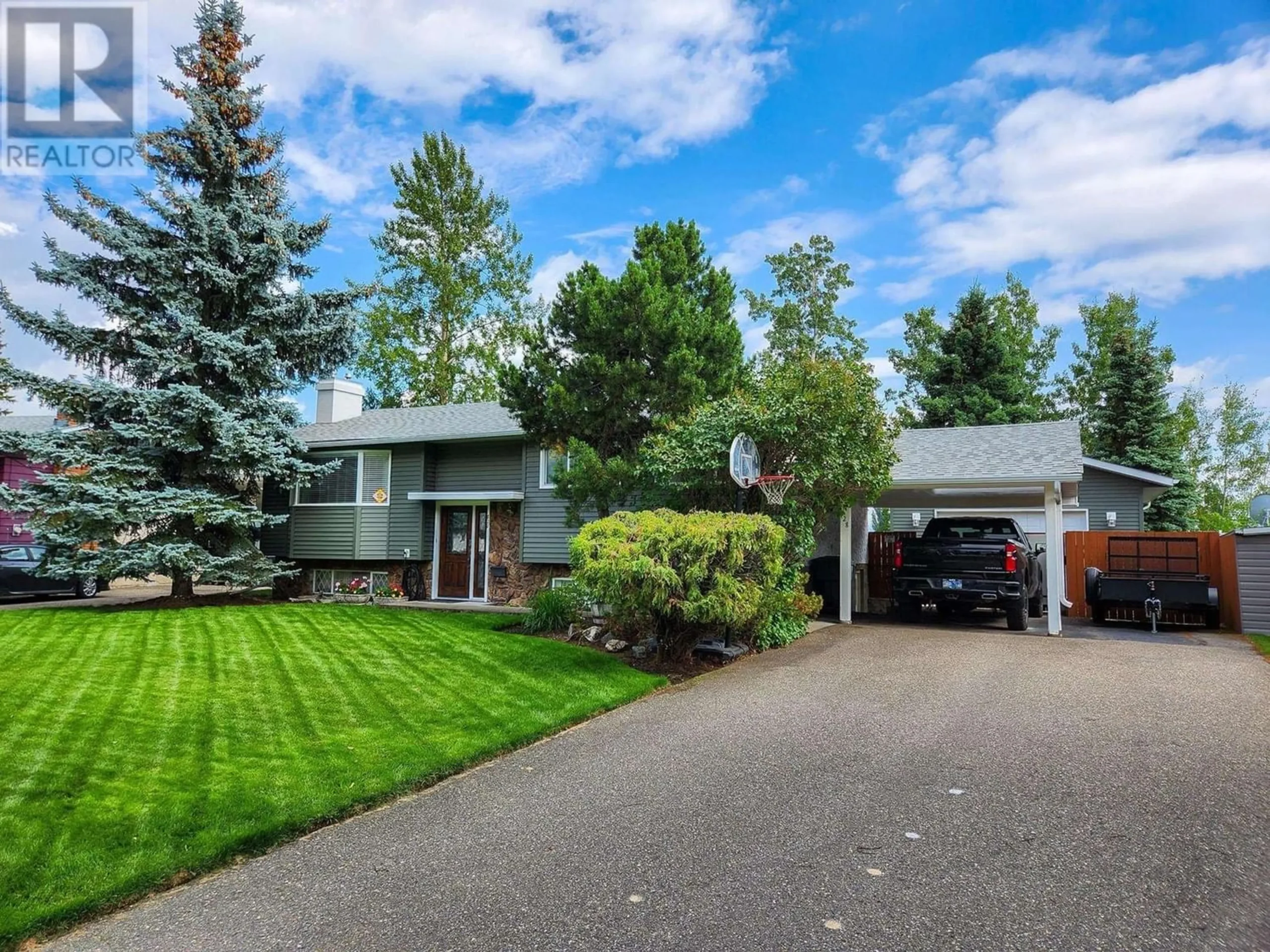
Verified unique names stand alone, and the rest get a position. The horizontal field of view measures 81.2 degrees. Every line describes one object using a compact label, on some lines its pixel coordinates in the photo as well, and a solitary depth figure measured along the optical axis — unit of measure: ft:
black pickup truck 37.76
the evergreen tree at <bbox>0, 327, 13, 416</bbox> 74.58
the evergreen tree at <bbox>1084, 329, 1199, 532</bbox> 73.46
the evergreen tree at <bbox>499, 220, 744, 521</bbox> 35.58
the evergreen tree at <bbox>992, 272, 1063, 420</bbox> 108.78
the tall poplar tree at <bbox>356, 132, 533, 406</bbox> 88.84
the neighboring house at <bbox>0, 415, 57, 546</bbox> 64.03
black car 50.98
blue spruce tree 43.39
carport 37.76
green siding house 50.93
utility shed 38.06
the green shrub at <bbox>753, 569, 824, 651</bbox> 32.99
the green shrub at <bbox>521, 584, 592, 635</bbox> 35.91
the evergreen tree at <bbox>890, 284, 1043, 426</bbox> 86.89
